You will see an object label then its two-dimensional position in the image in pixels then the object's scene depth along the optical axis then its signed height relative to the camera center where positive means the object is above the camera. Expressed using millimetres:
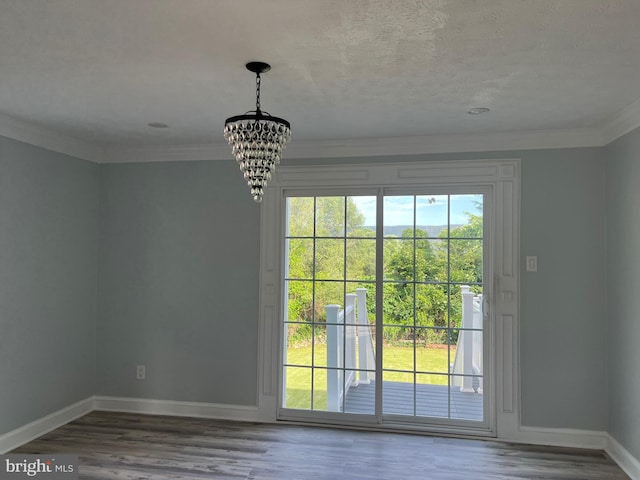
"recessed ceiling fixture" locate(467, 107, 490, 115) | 2973 +1054
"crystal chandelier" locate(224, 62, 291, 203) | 2135 +582
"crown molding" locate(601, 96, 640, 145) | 2904 +1016
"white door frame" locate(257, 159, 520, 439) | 3613 +170
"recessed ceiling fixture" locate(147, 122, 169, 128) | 3417 +1061
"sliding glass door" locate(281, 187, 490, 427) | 3768 -370
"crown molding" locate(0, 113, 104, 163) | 3326 +999
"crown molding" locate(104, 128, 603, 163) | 3525 +1016
